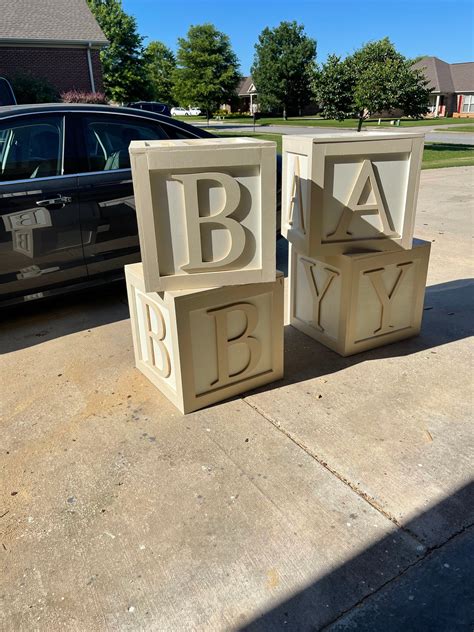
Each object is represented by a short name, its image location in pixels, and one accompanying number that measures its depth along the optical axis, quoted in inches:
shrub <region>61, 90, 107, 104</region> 813.2
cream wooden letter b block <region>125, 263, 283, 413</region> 109.0
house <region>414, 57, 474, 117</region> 1942.7
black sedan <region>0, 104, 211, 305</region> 143.3
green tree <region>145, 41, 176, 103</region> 2288.4
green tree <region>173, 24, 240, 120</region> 1823.3
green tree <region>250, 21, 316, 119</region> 2000.5
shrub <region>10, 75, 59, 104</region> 788.0
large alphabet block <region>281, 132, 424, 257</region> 118.3
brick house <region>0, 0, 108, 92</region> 831.7
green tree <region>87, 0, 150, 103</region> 1443.2
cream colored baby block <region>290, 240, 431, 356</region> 131.2
